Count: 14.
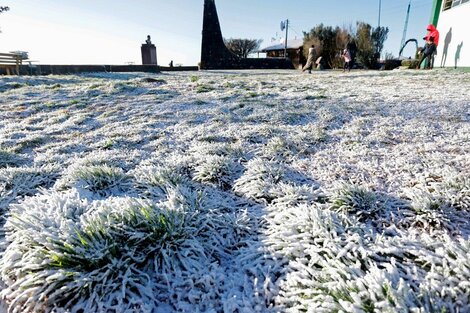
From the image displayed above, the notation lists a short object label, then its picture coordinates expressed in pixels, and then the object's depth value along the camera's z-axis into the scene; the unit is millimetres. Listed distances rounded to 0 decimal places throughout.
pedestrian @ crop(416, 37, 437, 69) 13889
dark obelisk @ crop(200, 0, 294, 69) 25266
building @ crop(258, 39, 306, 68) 33338
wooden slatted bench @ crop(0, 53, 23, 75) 14086
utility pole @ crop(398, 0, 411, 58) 41925
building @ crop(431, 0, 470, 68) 11656
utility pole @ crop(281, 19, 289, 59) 39122
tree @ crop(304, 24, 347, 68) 30028
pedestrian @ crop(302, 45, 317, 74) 18459
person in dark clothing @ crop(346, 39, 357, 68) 28114
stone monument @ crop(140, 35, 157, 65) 24719
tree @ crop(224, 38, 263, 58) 50500
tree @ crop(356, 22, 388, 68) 27484
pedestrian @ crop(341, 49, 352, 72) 17981
